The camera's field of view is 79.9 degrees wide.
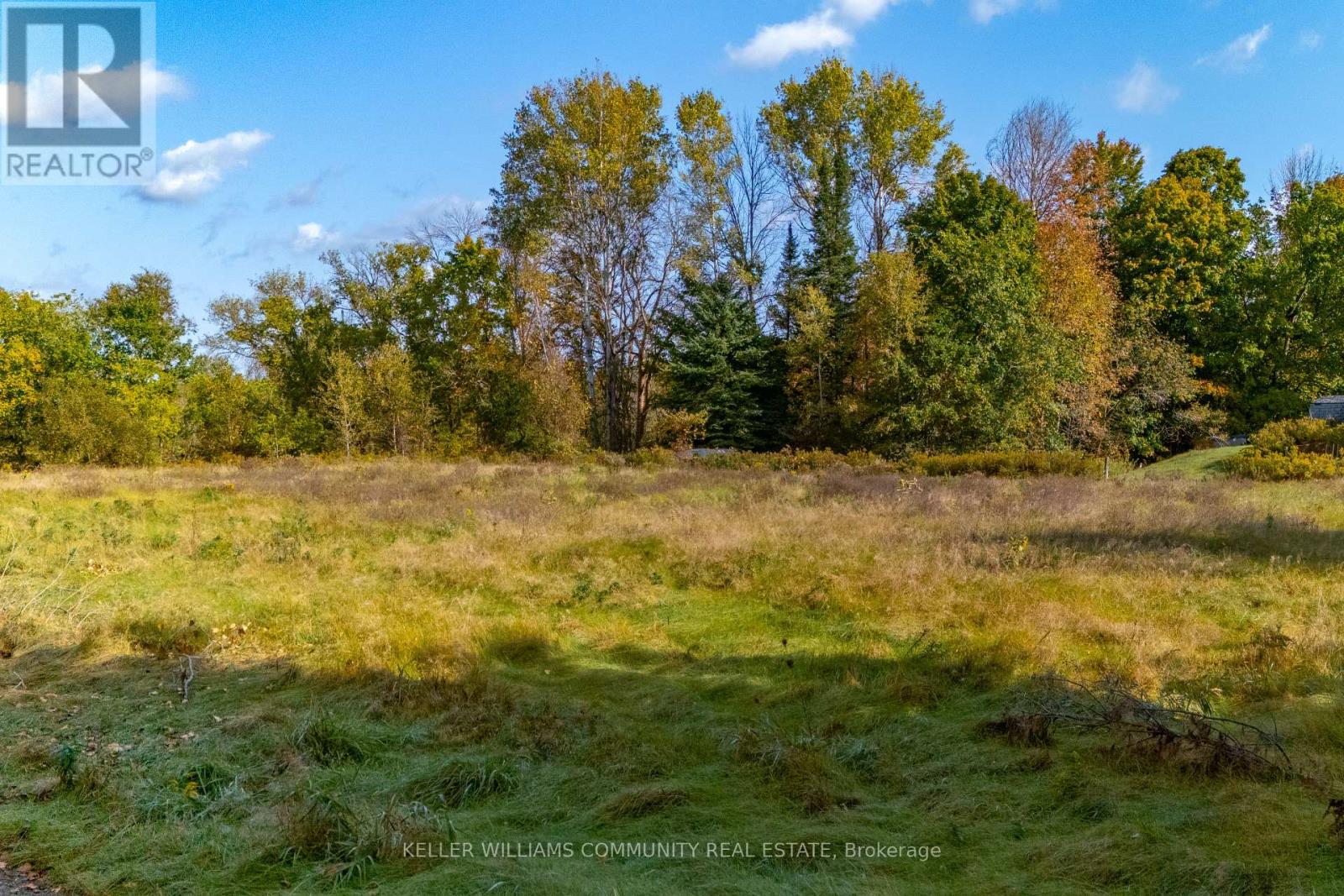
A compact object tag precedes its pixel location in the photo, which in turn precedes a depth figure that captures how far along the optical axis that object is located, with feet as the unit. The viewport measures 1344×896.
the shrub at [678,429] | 115.44
